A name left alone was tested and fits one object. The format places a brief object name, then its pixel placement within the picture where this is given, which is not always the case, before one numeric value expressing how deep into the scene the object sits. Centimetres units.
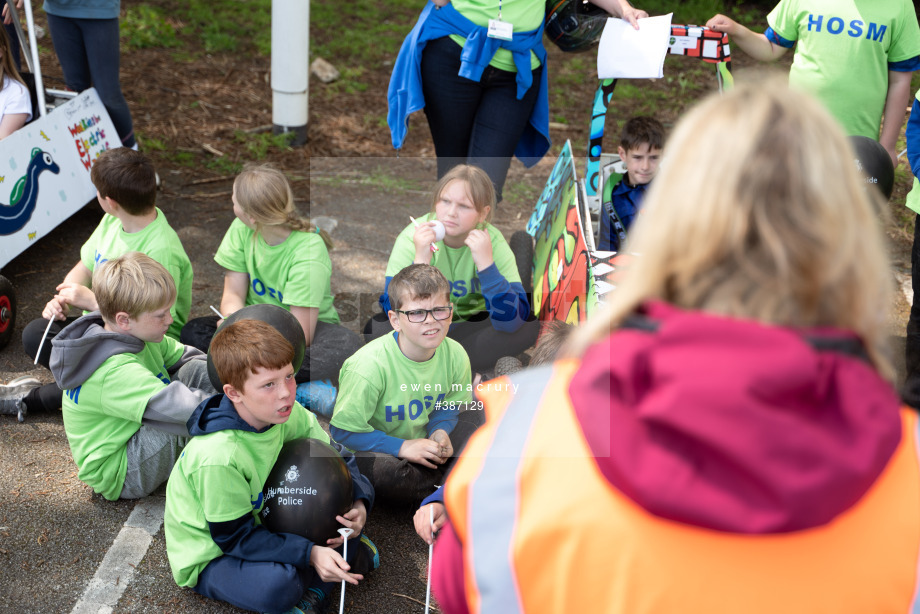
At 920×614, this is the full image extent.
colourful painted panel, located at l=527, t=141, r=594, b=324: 357
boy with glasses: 312
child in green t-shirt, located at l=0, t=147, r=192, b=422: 361
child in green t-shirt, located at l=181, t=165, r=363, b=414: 377
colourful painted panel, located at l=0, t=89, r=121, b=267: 435
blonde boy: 299
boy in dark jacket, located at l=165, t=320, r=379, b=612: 259
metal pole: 639
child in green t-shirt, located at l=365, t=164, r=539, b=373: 374
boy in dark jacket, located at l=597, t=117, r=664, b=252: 424
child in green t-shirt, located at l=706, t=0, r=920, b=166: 405
